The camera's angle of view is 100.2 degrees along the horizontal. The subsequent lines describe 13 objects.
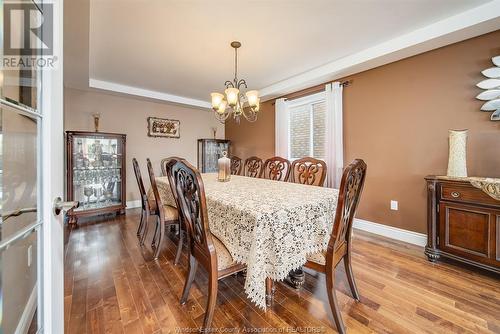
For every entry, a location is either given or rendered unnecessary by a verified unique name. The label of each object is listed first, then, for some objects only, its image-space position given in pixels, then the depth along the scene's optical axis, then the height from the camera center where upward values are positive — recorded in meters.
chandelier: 2.26 +0.73
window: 3.53 +0.69
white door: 0.63 -0.04
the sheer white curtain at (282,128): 4.00 +0.72
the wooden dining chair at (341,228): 1.19 -0.40
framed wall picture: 4.46 +0.85
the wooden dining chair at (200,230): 1.18 -0.40
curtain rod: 3.11 +1.26
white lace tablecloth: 1.13 -0.38
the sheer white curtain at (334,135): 3.14 +0.46
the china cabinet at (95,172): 3.34 -0.11
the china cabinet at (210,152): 5.00 +0.33
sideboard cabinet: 1.77 -0.54
